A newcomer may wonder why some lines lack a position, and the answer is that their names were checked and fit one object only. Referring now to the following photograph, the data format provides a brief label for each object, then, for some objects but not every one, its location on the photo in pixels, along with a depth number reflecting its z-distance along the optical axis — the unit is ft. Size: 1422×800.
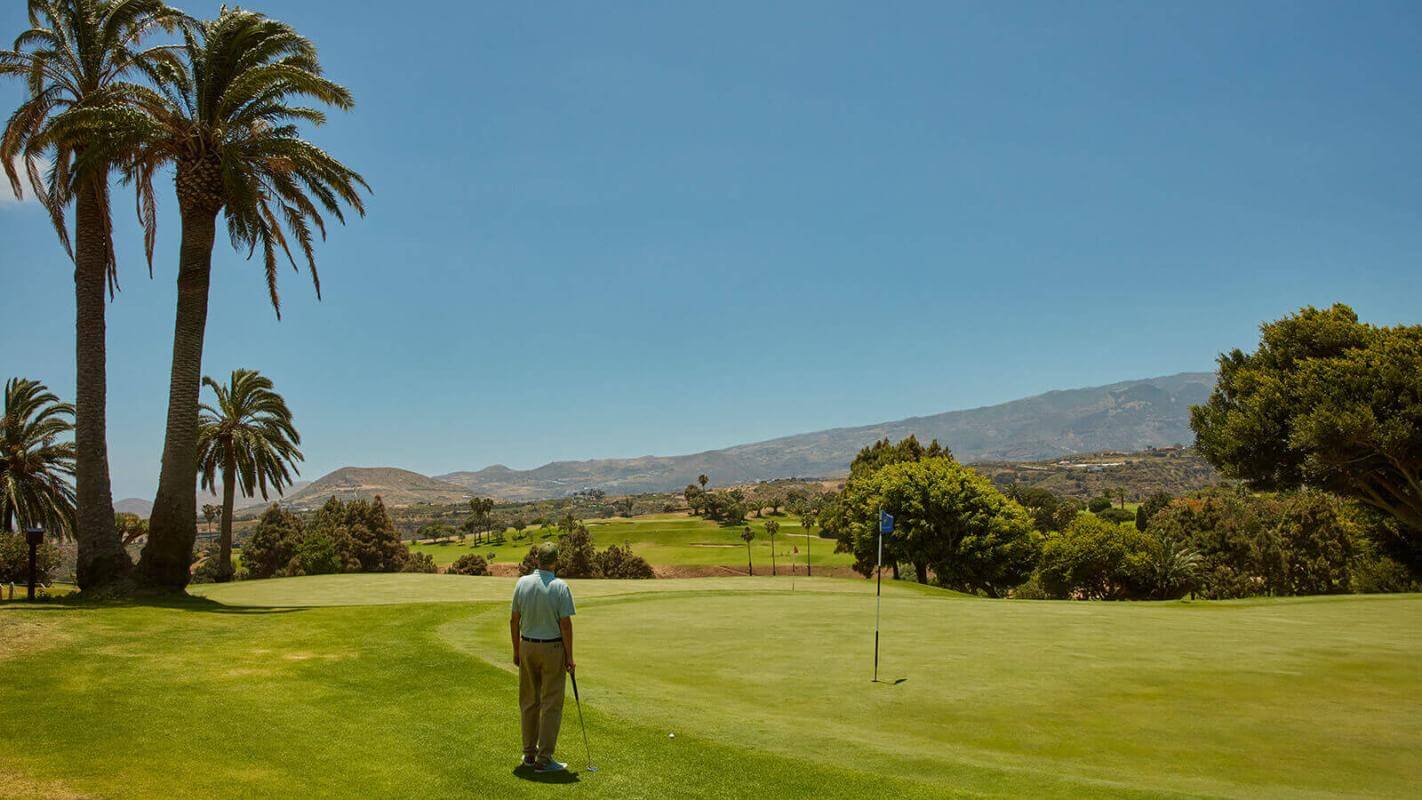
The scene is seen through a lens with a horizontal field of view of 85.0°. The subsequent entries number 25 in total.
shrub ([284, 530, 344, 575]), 229.45
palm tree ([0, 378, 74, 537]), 128.47
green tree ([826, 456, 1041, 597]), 192.75
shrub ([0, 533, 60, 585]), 132.57
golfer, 30.25
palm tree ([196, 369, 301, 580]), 153.69
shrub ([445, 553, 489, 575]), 265.54
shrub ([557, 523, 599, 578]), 274.16
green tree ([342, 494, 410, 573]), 261.44
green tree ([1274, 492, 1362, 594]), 192.75
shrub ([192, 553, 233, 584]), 185.86
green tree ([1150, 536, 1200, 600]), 187.73
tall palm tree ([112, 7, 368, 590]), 75.72
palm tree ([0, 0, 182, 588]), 72.23
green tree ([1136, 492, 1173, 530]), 326.77
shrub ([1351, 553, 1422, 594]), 136.56
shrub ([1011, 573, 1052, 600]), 196.24
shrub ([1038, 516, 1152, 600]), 185.47
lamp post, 63.38
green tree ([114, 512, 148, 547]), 200.03
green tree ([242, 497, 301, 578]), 252.83
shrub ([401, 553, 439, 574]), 280.70
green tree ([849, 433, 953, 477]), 293.23
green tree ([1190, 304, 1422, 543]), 106.83
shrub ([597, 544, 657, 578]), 276.82
